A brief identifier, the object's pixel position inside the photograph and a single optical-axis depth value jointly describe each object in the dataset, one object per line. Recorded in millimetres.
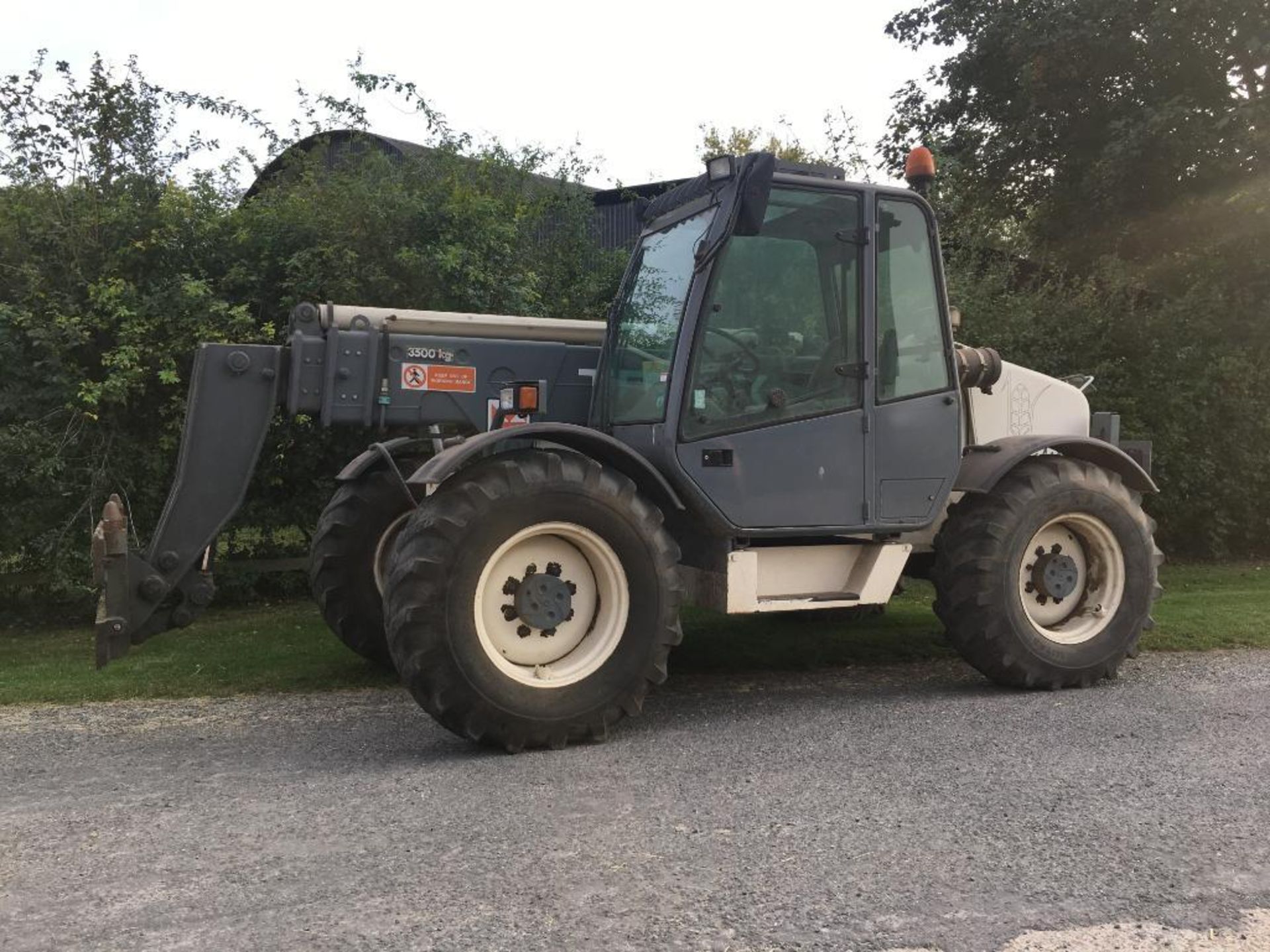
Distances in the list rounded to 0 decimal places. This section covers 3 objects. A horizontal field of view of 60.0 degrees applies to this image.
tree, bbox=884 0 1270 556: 12578
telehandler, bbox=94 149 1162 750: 4852
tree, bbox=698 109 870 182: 17766
